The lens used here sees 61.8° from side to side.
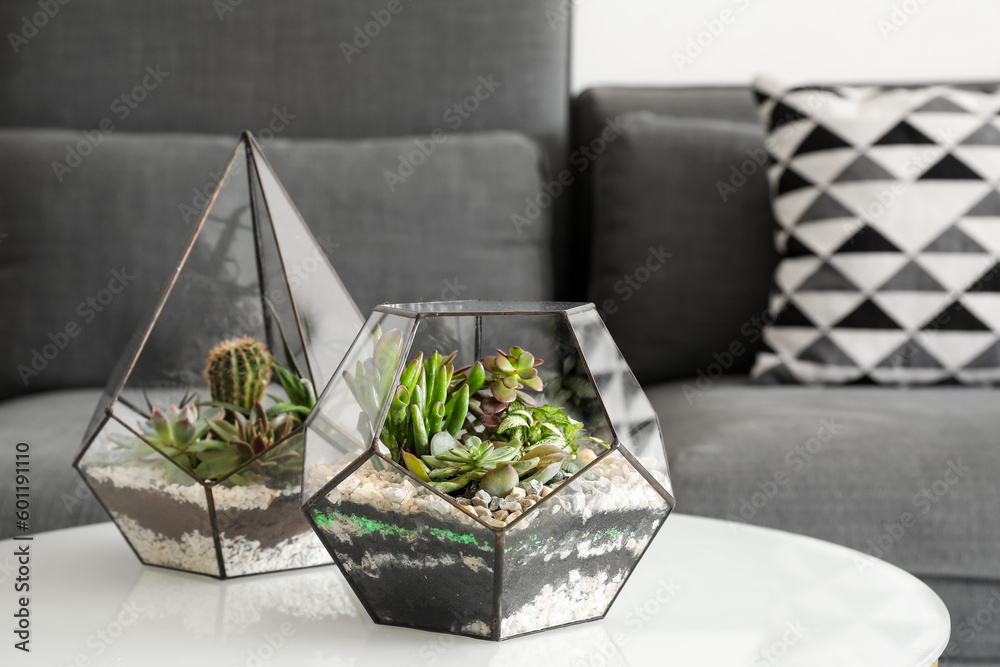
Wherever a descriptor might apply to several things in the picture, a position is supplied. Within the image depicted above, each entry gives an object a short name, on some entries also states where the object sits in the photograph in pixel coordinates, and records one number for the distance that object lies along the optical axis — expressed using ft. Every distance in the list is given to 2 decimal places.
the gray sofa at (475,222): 3.12
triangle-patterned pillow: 4.12
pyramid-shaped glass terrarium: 1.92
